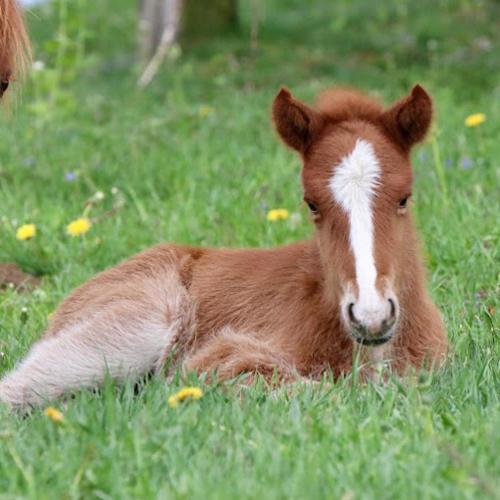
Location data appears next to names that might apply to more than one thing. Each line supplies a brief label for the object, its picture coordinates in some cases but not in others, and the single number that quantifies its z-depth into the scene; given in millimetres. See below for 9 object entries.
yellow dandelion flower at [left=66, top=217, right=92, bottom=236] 13784
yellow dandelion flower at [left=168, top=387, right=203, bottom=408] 8008
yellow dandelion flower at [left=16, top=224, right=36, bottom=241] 13383
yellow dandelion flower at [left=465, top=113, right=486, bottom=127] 15742
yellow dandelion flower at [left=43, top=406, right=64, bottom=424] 7815
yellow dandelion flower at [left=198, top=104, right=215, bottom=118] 19812
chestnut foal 8883
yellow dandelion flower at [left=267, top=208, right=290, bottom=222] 13812
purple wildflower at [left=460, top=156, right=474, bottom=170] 15359
